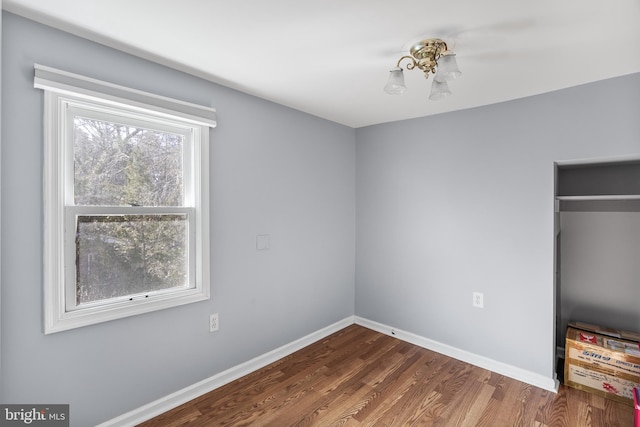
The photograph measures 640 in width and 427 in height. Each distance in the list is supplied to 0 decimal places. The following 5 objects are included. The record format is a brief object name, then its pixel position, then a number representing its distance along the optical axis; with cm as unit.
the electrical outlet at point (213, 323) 227
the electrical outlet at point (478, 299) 267
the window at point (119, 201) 160
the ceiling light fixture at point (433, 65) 159
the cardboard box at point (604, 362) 208
